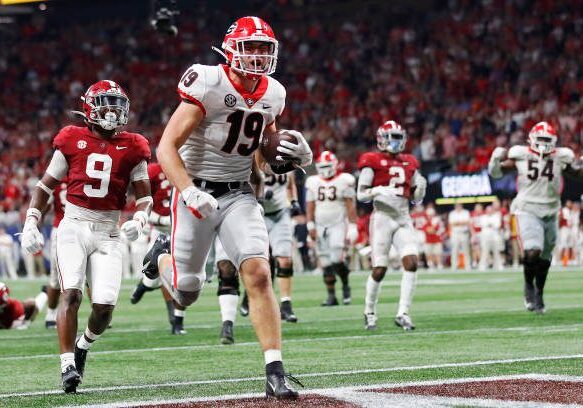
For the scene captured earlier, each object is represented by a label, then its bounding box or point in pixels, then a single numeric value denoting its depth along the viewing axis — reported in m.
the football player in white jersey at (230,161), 10.35
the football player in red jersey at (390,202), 18.98
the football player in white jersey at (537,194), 21.41
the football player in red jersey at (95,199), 12.20
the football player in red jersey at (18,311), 20.75
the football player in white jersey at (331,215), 26.80
